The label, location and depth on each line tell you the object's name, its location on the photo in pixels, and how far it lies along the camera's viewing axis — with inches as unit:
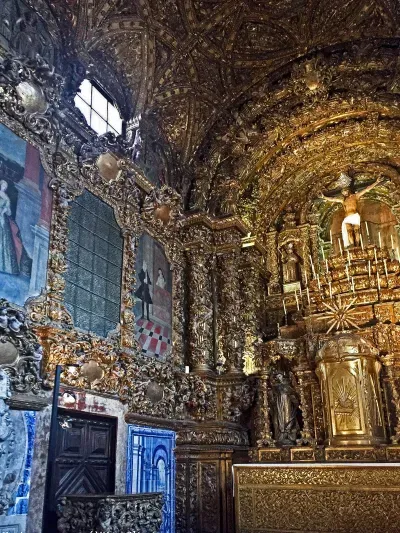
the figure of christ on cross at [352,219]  466.3
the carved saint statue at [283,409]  399.2
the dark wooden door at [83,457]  282.2
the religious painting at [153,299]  379.6
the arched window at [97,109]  382.3
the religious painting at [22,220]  277.1
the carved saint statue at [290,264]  493.0
